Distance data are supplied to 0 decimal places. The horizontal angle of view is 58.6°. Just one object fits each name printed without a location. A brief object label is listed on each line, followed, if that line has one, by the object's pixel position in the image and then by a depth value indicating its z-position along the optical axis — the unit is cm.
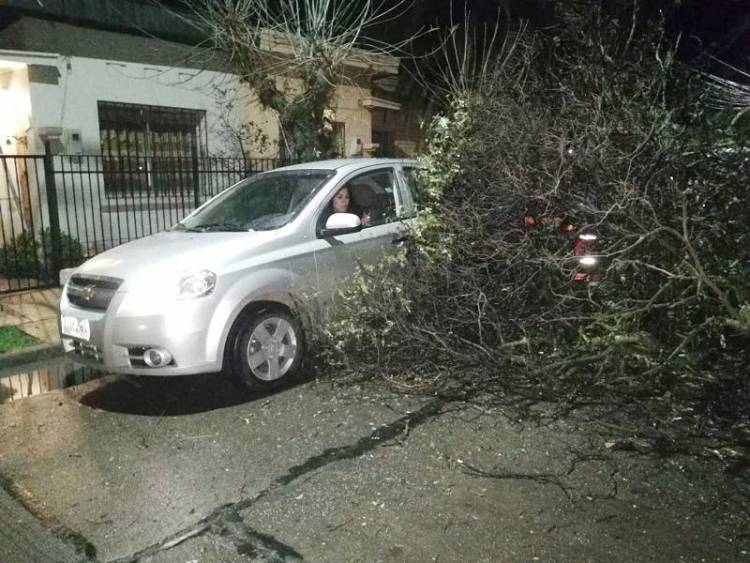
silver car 468
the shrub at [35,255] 941
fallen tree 453
